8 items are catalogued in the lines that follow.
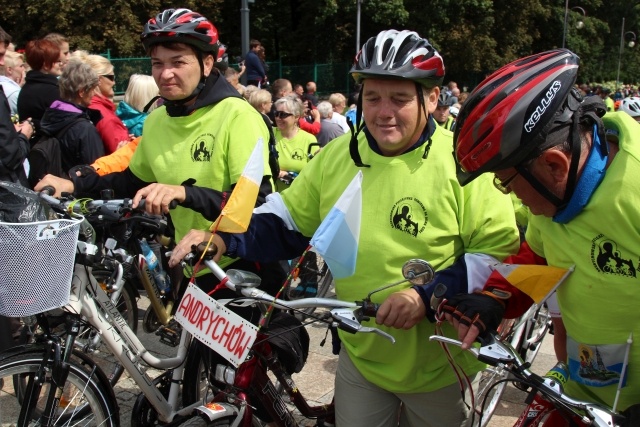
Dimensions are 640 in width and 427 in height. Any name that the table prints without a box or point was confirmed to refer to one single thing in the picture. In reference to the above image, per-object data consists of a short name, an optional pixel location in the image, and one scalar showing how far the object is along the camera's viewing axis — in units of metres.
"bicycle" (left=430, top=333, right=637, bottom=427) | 1.67
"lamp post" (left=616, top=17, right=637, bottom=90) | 47.19
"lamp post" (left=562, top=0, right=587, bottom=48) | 38.42
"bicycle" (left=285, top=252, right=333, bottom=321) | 5.80
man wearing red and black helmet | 1.86
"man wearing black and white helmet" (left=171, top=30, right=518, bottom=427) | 2.42
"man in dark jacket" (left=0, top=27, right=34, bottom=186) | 4.31
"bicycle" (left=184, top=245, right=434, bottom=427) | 2.06
